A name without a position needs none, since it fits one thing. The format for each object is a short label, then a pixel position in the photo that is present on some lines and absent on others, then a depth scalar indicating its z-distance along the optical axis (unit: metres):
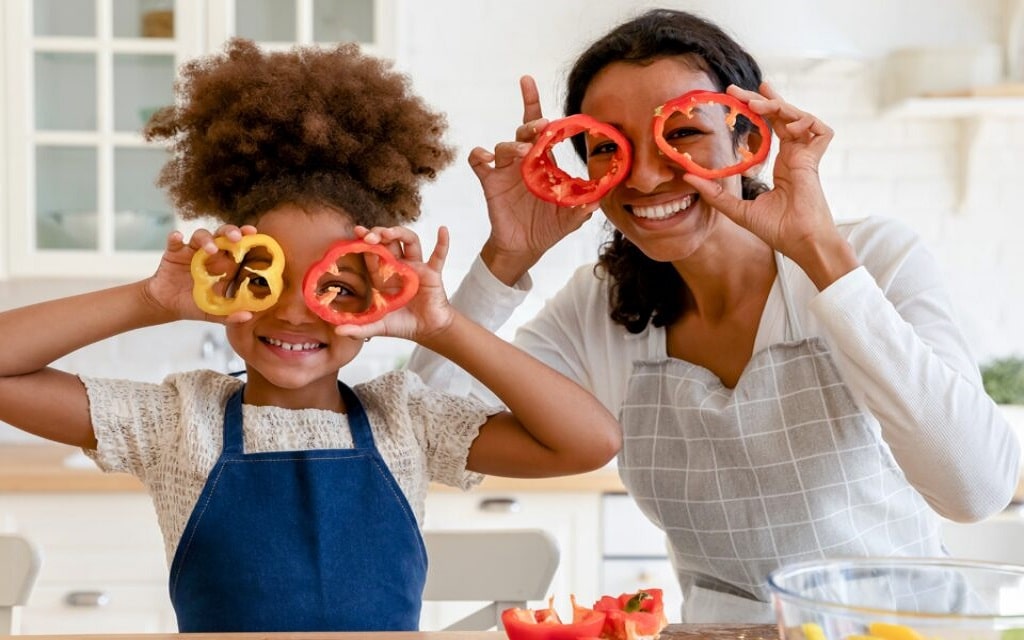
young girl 1.29
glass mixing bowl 0.77
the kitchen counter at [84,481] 2.59
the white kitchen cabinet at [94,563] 2.61
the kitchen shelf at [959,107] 3.04
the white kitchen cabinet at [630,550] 2.71
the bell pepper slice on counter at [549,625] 0.99
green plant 2.97
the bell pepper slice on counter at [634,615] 1.00
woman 1.33
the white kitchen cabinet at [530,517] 2.69
